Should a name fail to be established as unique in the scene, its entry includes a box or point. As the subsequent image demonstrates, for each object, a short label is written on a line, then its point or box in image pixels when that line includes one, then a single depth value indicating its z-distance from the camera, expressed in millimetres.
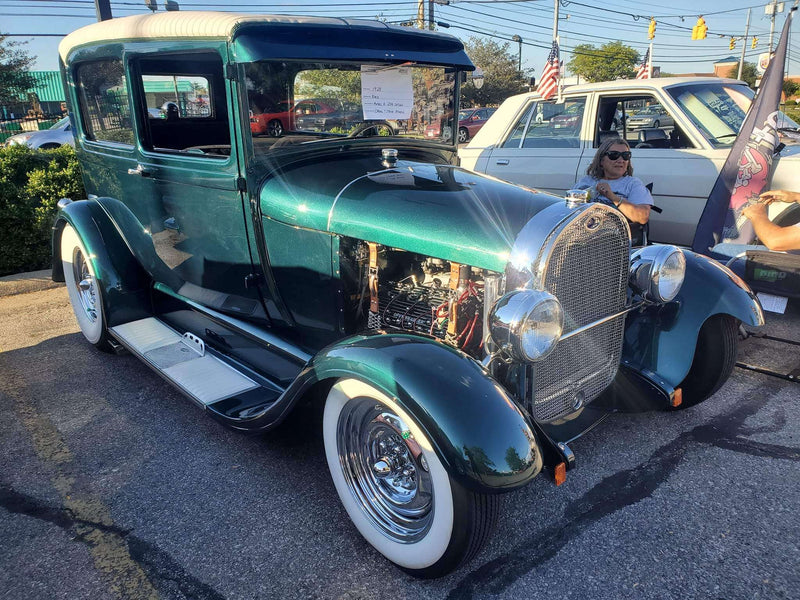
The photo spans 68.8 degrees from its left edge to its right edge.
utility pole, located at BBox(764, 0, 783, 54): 30869
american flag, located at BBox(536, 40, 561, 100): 8242
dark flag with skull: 4590
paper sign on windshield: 2955
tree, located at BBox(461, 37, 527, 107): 40219
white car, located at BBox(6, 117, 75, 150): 12812
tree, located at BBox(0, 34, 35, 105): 18609
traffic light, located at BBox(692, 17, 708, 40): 19766
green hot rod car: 1961
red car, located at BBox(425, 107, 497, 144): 19219
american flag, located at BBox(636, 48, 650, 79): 10936
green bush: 5676
